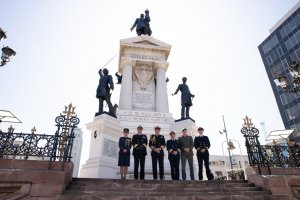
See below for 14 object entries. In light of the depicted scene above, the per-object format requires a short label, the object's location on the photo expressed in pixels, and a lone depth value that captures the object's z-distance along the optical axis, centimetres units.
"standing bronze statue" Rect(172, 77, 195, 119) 1327
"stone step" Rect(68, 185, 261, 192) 630
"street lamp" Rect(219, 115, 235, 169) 2362
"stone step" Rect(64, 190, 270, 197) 586
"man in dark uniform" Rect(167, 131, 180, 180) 831
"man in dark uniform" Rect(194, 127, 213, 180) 825
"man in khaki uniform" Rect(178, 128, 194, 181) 855
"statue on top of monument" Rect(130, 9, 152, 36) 1809
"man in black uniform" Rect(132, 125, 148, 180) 797
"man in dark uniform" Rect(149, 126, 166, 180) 820
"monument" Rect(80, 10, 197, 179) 1034
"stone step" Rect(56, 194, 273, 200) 564
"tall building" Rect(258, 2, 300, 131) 4027
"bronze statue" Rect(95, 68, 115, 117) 1220
